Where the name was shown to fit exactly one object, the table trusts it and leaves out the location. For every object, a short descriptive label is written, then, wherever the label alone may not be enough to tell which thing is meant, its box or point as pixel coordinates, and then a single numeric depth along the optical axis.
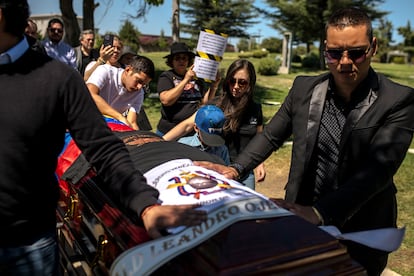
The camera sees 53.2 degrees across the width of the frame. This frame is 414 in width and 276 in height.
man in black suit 1.75
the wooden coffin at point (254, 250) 1.37
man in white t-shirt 3.56
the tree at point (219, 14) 41.28
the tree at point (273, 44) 49.41
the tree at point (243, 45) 60.75
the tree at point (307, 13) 29.36
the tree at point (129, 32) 37.25
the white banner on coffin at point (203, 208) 1.39
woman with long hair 3.34
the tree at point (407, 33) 58.03
